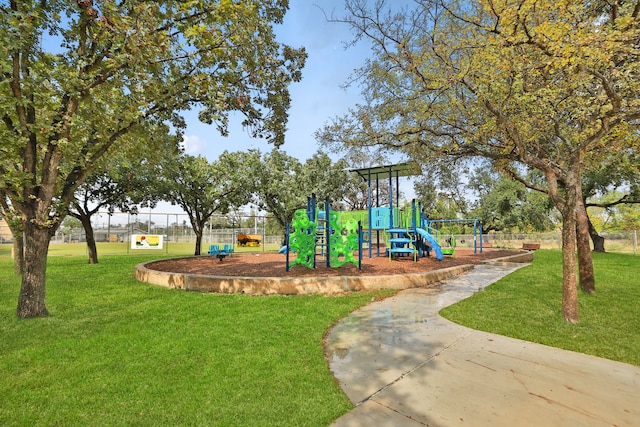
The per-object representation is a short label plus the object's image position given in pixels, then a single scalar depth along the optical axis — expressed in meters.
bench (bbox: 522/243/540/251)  24.23
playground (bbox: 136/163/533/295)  7.83
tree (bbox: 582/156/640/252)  18.62
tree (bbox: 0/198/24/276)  11.07
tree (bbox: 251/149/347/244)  25.67
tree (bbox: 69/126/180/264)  15.99
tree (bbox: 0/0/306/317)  5.18
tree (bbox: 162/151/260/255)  20.05
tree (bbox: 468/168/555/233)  31.75
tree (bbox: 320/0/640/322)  4.74
